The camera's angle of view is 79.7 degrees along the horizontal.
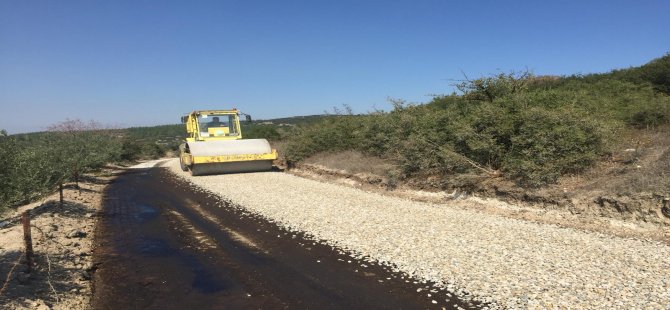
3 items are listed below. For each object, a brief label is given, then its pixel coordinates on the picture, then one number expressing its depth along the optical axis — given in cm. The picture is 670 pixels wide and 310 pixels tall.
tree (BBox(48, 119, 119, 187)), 1774
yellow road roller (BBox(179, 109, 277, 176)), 1955
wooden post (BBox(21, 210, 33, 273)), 612
